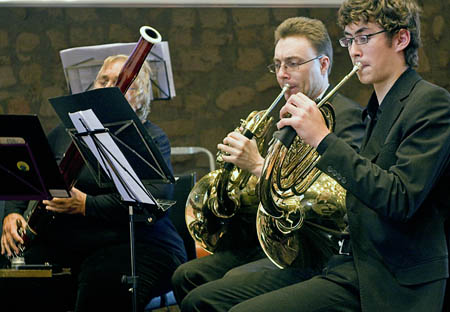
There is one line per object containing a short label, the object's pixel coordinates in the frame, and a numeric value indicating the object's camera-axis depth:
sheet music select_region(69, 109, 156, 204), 4.37
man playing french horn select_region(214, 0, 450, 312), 3.28
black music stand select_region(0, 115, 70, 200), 4.55
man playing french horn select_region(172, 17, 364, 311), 4.42
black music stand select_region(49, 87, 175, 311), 4.41
